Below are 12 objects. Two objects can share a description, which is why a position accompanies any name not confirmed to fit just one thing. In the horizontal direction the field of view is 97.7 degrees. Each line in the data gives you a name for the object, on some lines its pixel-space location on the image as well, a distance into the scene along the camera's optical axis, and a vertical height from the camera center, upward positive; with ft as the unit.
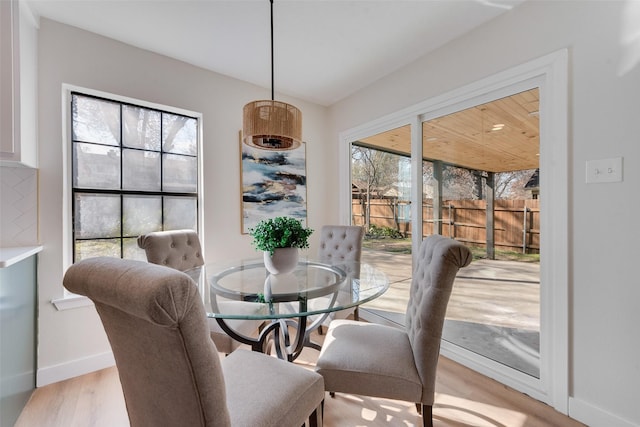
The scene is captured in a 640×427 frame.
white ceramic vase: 5.84 -1.01
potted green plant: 5.79 -0.61
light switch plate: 4.80 +0.73
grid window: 7.13 +1.08
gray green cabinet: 4.68 -2.35
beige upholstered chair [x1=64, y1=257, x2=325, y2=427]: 2.05 -1.14
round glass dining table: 4.34 -1.46
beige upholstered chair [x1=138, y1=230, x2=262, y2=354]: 5.61 -1.05
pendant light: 5.43 +1.81
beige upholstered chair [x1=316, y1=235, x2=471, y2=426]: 4.18 -2.33
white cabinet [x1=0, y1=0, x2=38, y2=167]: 5.07 +2.43
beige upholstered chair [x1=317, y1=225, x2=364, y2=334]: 8.32 -0.98
